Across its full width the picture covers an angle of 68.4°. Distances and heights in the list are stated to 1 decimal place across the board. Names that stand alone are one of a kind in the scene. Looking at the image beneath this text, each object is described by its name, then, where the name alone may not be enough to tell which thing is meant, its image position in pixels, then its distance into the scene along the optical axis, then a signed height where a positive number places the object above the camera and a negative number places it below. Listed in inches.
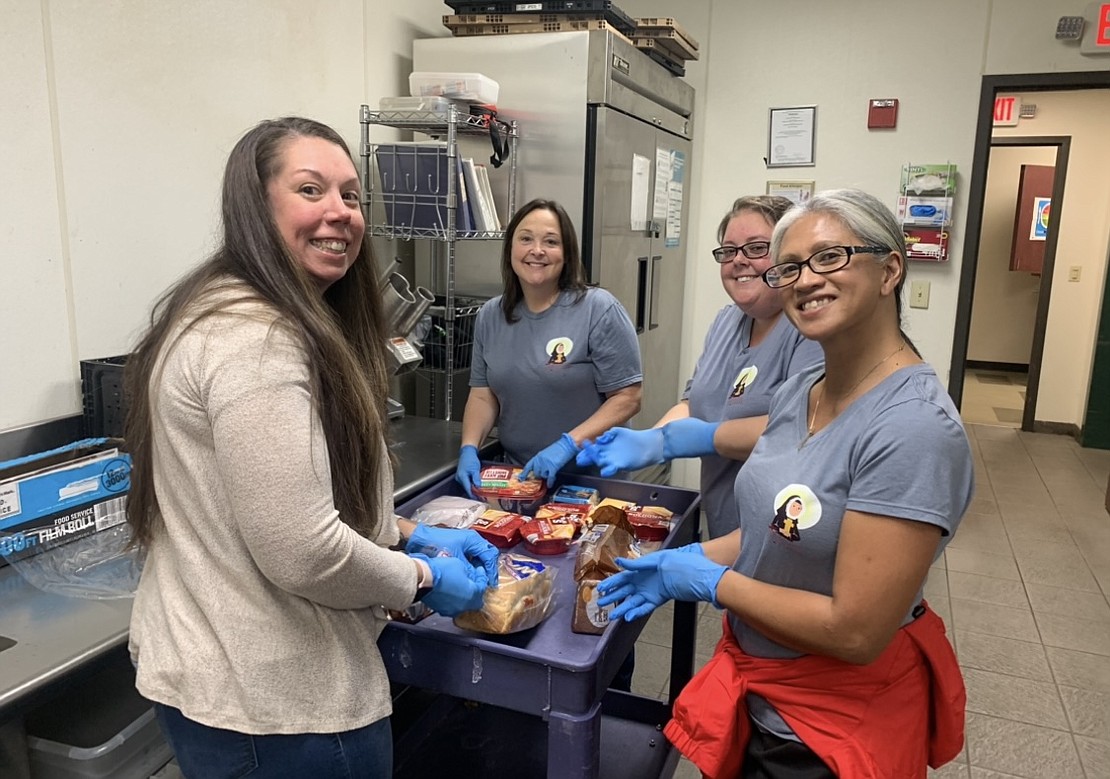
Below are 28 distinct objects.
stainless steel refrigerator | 113.9 +14.3
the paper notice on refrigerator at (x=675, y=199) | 148.8 +6.4
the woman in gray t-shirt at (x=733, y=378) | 69.4 -12.7
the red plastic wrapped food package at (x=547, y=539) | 64.5 -24.0
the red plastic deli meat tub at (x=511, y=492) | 75.3 -23.9
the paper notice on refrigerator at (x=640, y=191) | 130.3 +6.7
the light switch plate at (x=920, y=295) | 157.2 -10.6
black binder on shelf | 101.3 +5.0
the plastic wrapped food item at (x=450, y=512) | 67.7 -23.9
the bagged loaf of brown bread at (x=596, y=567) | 53.0 -23.0
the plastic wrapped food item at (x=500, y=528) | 64.8 -23.7
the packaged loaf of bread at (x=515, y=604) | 50.4 -23.2
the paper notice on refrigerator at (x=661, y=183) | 140.2 +8.7
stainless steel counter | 43.8 -24.4
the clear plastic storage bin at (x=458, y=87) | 106.4 +18.4
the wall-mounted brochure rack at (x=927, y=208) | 151.3 +5.7
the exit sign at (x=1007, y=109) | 259.1 +41.3
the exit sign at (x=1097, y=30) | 141.6 +36.5
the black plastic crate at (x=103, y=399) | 72.0 -15.7
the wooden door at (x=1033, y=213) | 303.7 +10.5
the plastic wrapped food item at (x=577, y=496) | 76.4 -24.7
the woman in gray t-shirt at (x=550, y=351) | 87.0 -12.8
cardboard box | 55.2 -19.4
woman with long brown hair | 37.8 -13.0
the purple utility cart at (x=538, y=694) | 47.7 -28.1
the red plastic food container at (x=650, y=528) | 67.1 -23.9
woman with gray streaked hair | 41.5 -16.5
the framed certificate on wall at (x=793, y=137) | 157.9 +19.0
